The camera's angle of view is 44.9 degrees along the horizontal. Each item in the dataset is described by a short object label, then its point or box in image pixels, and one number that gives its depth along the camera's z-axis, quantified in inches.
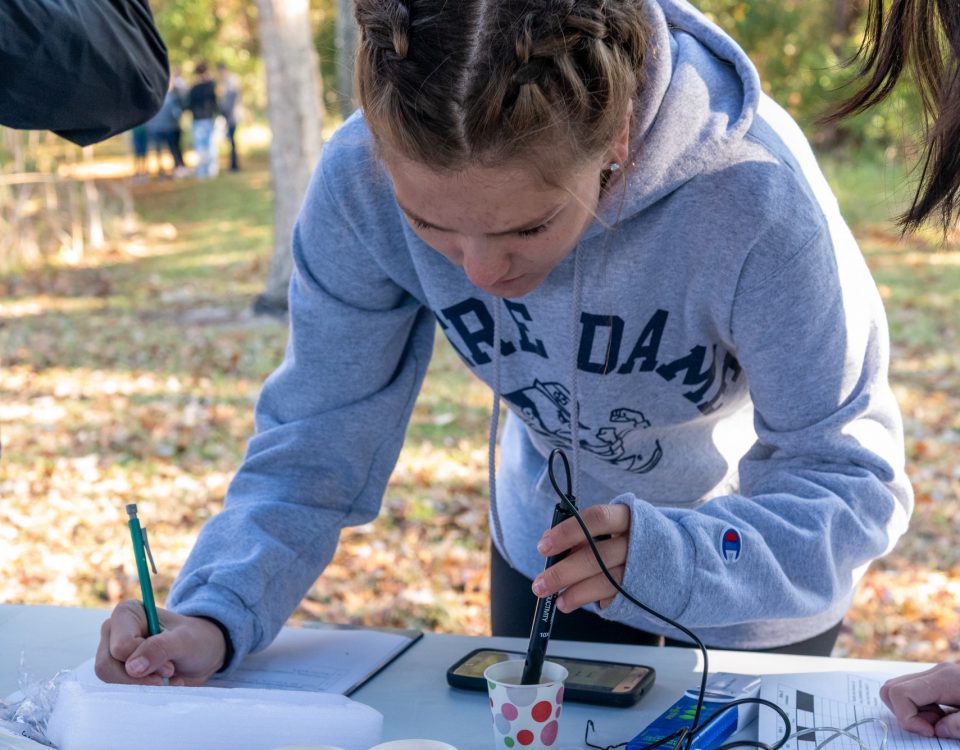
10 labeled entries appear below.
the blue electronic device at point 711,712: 51.9
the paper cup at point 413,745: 48.6
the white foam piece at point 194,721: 51.1
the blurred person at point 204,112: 677.9
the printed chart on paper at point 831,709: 52.2
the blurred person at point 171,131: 688.9
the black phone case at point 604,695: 57.3
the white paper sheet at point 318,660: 62.3
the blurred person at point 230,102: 723.4
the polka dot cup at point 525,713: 51.1
